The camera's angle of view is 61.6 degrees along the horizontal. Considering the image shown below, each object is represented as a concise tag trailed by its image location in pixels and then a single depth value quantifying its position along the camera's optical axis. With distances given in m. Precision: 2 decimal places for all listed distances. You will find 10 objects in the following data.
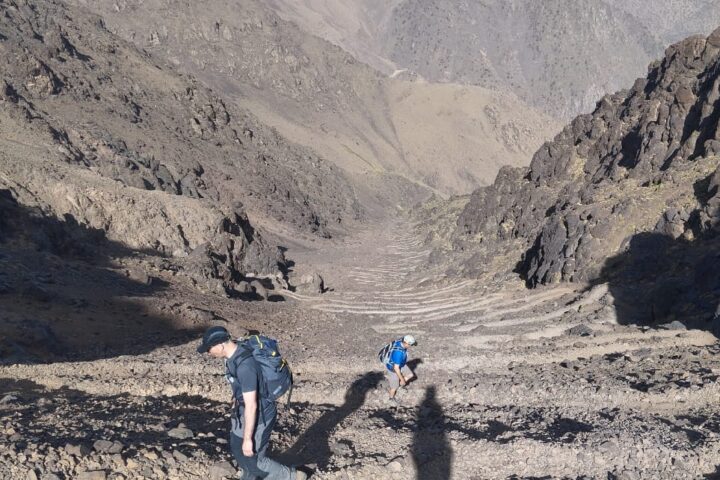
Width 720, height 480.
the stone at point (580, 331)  16.17
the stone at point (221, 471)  6.75
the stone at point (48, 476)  6.02
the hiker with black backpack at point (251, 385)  5.57
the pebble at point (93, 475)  6.17
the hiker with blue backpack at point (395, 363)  10.79
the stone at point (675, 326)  14.20
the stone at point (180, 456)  6.87
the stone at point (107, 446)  6.65
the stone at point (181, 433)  7.60
